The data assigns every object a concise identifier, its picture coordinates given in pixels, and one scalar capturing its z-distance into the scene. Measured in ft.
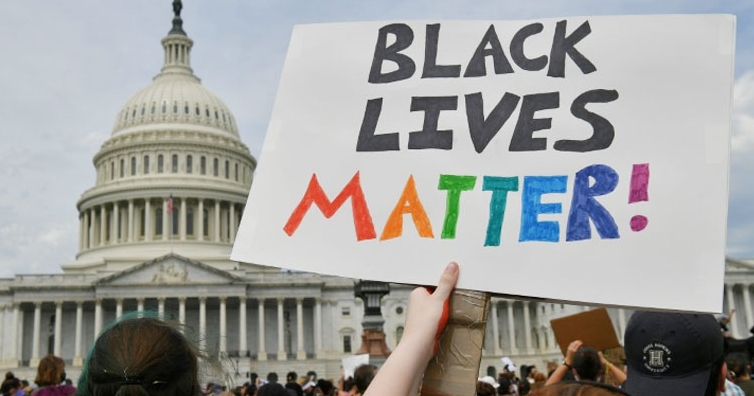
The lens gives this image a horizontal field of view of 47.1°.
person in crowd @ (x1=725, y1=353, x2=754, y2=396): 25.79
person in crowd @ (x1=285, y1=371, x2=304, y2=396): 50.56
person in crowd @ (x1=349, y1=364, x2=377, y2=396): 34.68
